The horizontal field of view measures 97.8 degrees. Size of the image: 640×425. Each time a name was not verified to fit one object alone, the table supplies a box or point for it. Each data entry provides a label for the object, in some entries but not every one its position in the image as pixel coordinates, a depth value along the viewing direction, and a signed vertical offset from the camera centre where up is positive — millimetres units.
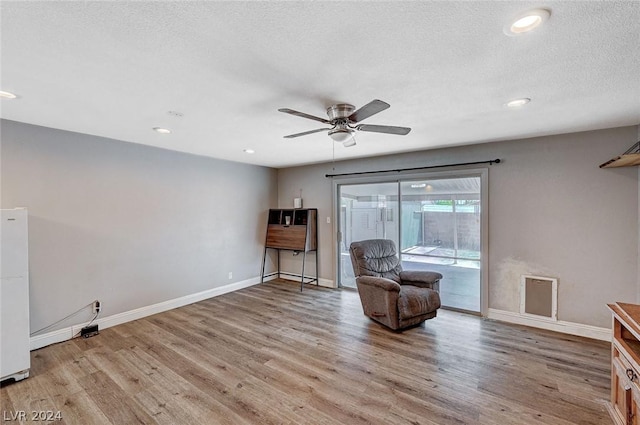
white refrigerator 2428 -757
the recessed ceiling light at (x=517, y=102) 2337 +947
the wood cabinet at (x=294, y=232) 5422 -391
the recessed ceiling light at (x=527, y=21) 1292 +929
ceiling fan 2326 +755
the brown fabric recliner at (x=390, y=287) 3350 -982
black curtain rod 3786 +700
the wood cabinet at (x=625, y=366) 1660 -977
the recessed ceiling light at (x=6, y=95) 2173 +925
